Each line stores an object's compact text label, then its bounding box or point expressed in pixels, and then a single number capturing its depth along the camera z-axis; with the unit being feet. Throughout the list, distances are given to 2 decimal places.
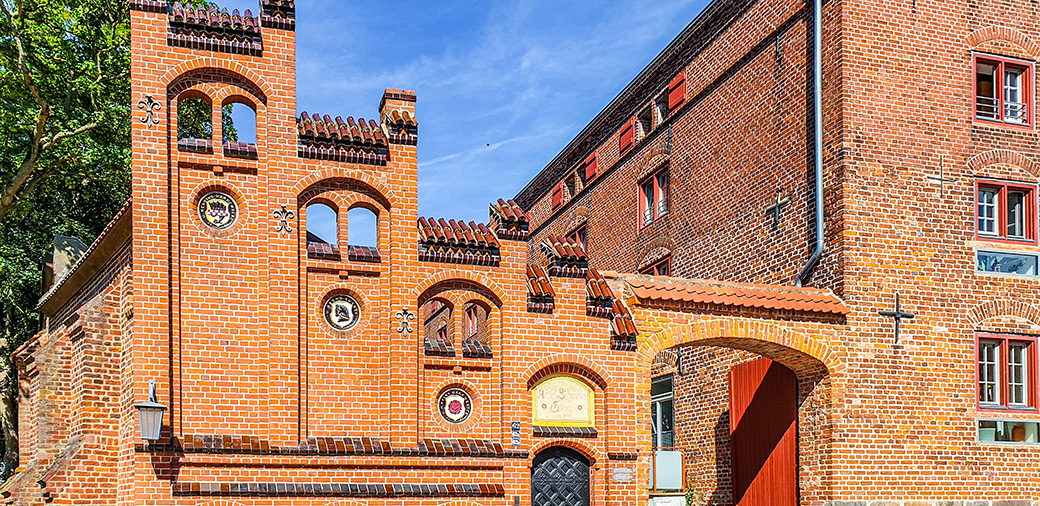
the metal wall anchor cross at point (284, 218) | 40.27
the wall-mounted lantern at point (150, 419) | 35.60
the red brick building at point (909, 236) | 47.75
